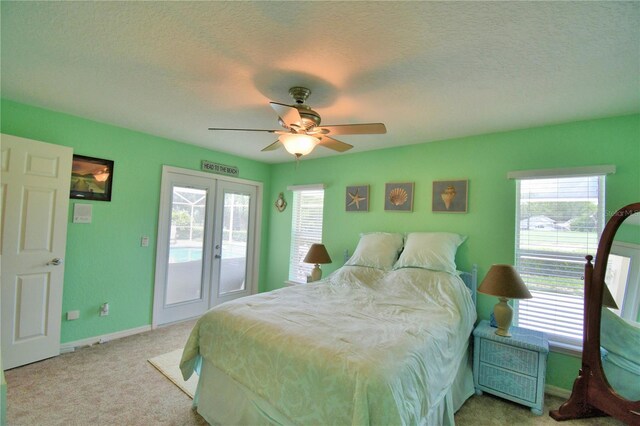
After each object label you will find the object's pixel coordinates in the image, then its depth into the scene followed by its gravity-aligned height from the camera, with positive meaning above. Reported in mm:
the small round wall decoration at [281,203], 4770 +263
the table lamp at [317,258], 3773 -494
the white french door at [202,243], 3719 -405
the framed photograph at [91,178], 2977 +338
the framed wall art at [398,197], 3490 +346
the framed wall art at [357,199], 3858 +324
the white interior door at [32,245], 2465 -348
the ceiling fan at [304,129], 1944 +658
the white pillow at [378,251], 3189 -314
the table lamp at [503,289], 2328 -491
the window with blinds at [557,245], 2482 -113
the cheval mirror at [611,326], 1921 -633
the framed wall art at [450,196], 3109 +346
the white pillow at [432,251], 2814 -261
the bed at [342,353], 1374 -742
